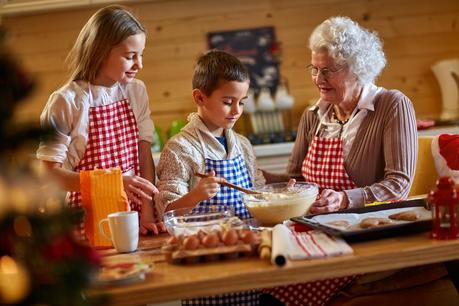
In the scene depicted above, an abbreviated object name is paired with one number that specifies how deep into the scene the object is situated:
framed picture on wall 3.78
